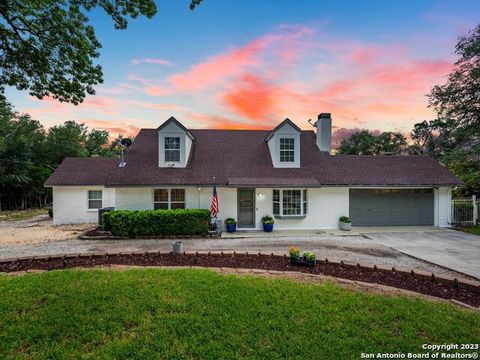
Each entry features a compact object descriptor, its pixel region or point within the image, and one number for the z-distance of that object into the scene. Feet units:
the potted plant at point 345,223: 45.47
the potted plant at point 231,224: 43.06
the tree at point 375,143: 137.69
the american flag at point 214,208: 39.81
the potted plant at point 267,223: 44.29
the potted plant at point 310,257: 22.43
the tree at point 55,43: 20.36
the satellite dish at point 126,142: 52.18
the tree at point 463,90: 53.98
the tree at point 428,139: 125.59
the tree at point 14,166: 82.69
